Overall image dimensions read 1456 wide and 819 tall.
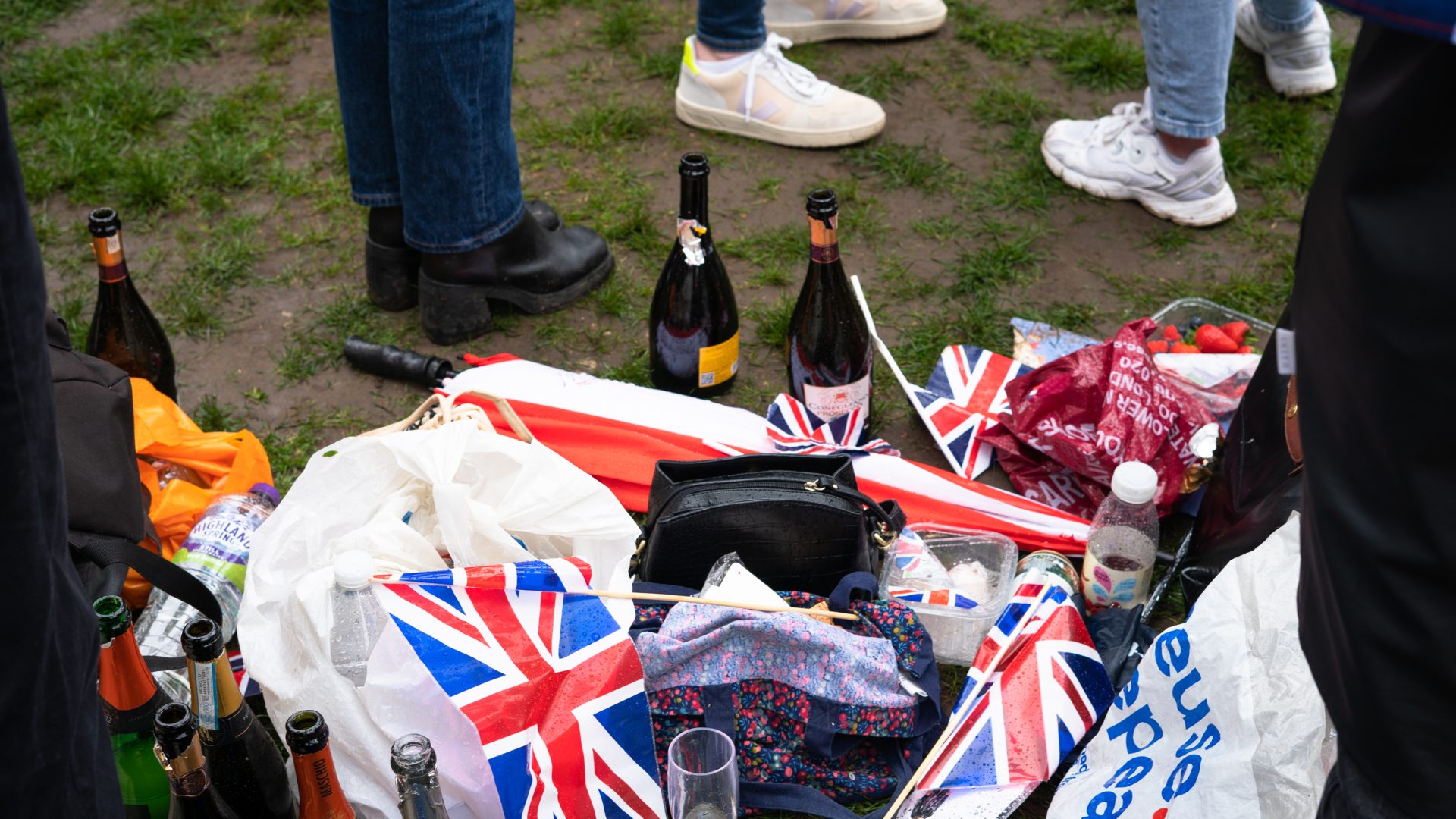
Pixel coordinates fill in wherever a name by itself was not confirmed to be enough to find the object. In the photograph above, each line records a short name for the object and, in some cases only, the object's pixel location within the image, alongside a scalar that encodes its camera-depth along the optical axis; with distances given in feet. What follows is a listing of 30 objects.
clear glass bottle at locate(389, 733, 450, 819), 5.03
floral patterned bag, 6.32
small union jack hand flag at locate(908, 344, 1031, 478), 8.80
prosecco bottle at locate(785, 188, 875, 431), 8.64
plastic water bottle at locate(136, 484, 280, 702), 6.69
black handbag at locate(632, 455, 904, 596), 6.89
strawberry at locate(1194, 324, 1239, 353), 9.25
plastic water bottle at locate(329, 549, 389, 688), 6.05
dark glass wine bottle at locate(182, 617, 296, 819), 5.16
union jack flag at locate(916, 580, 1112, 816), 6.19
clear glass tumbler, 5.56
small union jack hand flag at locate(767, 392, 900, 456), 8.61
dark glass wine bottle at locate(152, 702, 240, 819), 4.72
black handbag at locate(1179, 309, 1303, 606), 6.57
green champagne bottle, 5.42
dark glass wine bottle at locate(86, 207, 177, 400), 8.31
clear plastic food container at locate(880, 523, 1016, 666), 7.14
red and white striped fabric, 7.92
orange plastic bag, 7.54
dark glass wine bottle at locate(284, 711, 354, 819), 4.99
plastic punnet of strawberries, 9.26
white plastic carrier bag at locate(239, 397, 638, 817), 5.80
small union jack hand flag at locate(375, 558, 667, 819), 5.78
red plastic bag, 7.93
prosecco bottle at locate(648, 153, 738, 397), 8.91
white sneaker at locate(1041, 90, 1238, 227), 11.43
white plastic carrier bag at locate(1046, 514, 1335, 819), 5.34
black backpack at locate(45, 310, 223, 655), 6.23
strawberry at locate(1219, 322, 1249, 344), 9.37
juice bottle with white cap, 7.17
